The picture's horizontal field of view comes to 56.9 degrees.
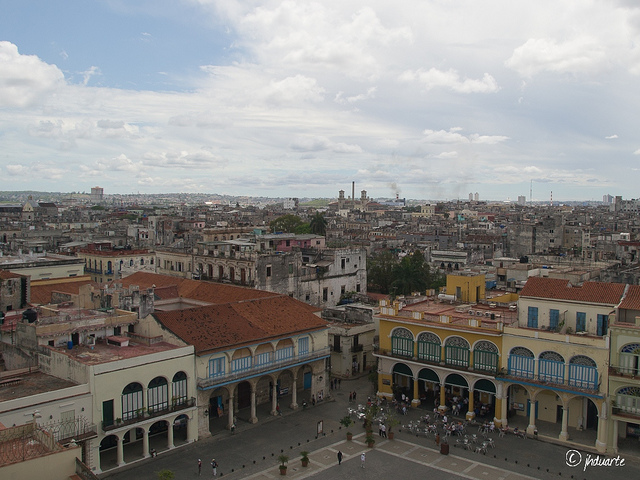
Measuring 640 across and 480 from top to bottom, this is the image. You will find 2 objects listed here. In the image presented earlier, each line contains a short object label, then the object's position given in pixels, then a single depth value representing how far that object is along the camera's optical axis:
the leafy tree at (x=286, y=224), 128.36
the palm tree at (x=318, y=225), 127.79
